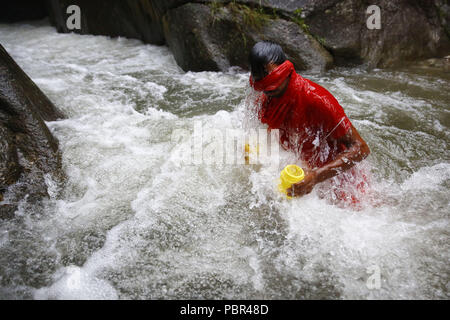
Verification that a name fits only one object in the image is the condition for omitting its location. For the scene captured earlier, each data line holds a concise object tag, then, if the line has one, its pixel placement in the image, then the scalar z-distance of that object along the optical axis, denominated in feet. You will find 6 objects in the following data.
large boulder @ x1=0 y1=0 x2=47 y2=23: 33.14
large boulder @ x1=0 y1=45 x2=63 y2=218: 7.82
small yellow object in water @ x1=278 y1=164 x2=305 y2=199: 6.55
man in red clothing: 6.21
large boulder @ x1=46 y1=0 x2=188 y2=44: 20.52
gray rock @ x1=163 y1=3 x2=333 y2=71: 15.87
